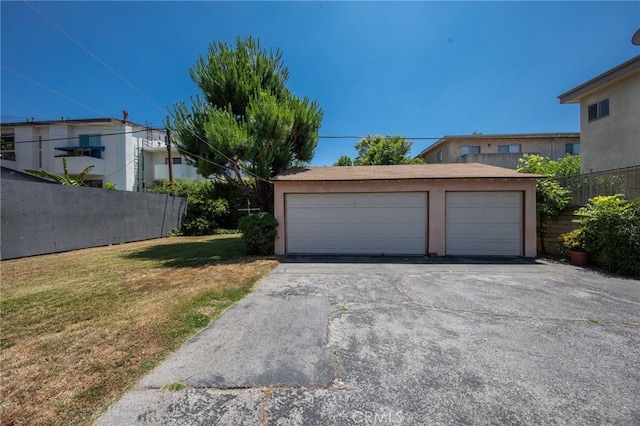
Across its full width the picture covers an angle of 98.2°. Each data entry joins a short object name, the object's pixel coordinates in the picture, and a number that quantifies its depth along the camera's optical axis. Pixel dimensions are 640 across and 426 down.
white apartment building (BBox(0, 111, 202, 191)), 20.48
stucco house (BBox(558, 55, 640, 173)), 10.39
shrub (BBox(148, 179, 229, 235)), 16.64
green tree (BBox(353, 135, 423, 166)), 23.20
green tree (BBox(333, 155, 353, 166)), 27.65
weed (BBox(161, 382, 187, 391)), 2.41
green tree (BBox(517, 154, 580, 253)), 8.88
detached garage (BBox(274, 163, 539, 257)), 8.88
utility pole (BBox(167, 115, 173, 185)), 17.62
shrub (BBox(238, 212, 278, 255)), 9.08
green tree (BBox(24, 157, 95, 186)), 14.47
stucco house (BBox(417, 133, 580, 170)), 18.86
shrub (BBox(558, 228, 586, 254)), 7.72
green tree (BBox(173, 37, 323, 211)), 9.24
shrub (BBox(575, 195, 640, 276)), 6.54
